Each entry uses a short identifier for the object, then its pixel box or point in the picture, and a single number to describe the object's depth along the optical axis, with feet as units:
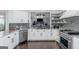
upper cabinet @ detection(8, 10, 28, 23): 8.30
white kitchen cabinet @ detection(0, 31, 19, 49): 4.39
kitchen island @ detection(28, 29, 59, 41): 9.91
